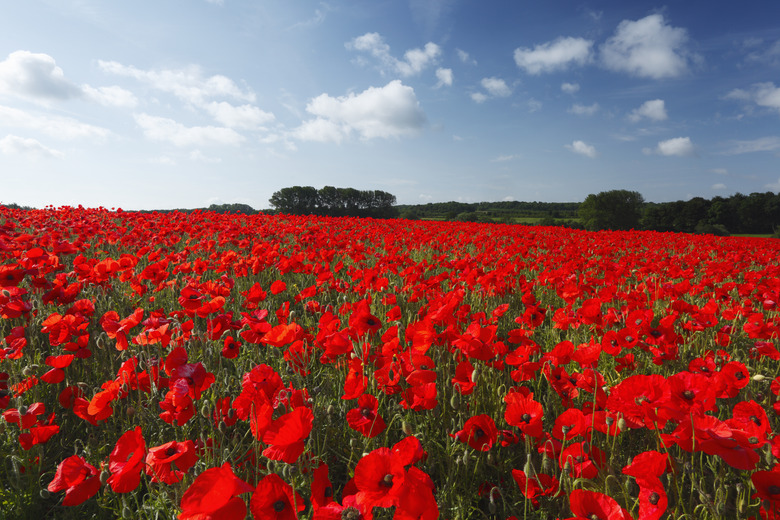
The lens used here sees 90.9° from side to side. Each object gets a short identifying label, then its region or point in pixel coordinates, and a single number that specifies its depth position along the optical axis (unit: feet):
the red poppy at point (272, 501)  3.41
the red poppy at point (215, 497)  3.03
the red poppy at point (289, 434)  3.78
